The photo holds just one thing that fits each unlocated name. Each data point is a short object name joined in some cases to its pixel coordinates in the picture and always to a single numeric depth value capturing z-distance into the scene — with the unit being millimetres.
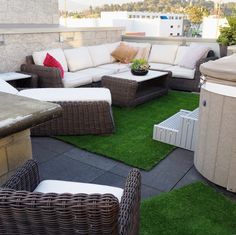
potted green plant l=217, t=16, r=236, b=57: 4770
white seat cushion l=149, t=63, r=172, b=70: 6312
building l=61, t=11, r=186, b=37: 20656
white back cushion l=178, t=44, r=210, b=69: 5864
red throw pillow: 5007
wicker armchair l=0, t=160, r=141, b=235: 824
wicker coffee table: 4473
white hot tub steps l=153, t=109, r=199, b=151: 3062
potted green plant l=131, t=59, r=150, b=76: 5000
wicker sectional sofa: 4883
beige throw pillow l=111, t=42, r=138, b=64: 6727
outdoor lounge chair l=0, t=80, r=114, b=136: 3395
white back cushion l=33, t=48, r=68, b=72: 5215
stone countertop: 1157
